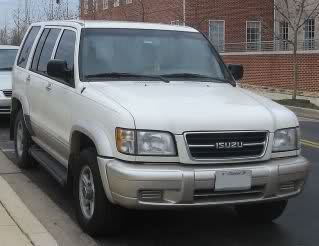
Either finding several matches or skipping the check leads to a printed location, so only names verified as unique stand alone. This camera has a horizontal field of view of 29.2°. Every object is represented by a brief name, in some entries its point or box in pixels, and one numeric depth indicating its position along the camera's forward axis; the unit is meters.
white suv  4.75
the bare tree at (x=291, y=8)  28.61
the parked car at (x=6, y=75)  11.98
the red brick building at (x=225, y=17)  31.69
